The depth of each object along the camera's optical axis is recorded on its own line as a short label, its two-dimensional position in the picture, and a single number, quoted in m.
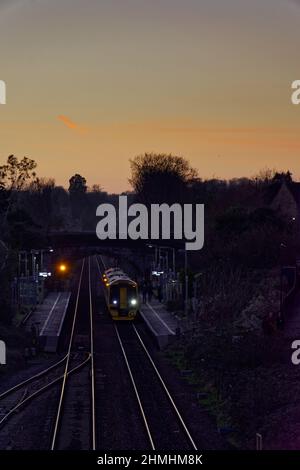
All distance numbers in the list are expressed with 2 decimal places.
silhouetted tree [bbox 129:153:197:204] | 90.69
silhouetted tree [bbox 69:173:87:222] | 190.40
